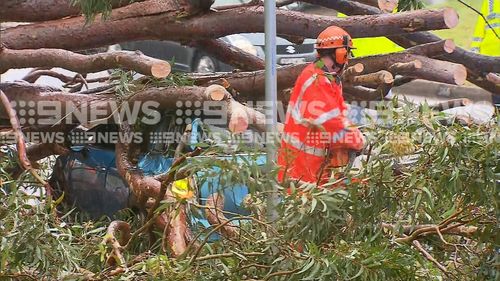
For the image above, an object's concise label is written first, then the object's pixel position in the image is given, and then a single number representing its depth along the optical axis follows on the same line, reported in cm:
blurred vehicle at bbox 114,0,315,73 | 1758
